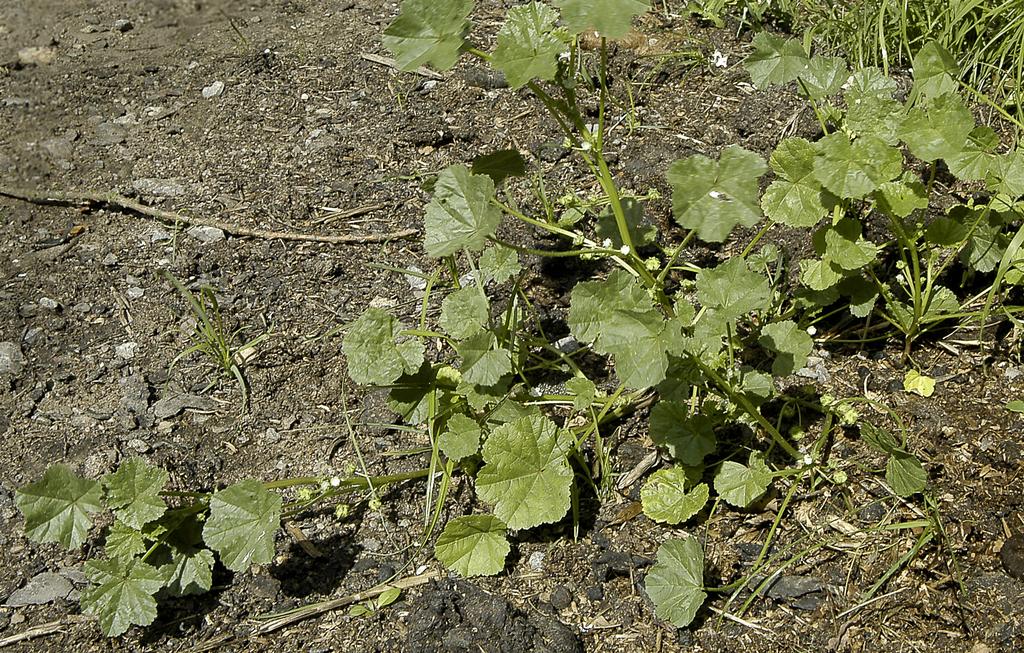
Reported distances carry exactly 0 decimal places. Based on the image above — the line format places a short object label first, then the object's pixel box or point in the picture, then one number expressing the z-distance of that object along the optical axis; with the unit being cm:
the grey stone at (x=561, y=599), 189
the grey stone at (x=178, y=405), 230
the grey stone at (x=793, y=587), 185
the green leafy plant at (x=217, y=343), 233
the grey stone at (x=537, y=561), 195
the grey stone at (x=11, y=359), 240
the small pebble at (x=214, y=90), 323
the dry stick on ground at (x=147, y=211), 266
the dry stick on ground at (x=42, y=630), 192
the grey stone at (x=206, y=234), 272
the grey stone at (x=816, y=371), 219
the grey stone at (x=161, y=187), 288
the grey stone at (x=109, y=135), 311
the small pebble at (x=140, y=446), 222
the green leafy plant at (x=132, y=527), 177
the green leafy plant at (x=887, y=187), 178
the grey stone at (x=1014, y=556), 178
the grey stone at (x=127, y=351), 244
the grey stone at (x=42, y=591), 197
